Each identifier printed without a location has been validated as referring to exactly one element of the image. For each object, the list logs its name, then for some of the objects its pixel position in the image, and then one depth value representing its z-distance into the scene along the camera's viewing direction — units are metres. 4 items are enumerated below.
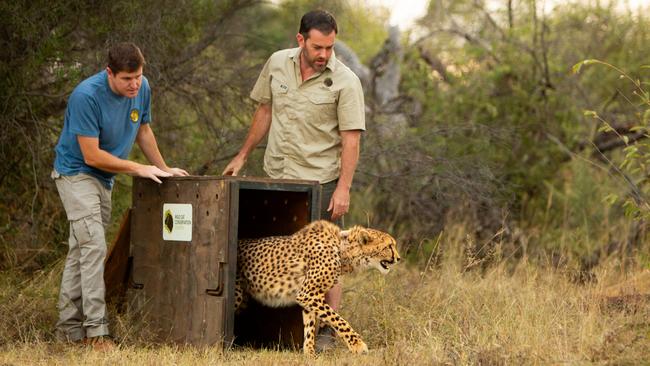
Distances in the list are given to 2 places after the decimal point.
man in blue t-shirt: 11.89
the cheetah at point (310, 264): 11.91
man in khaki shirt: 12.60
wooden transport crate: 11.63
